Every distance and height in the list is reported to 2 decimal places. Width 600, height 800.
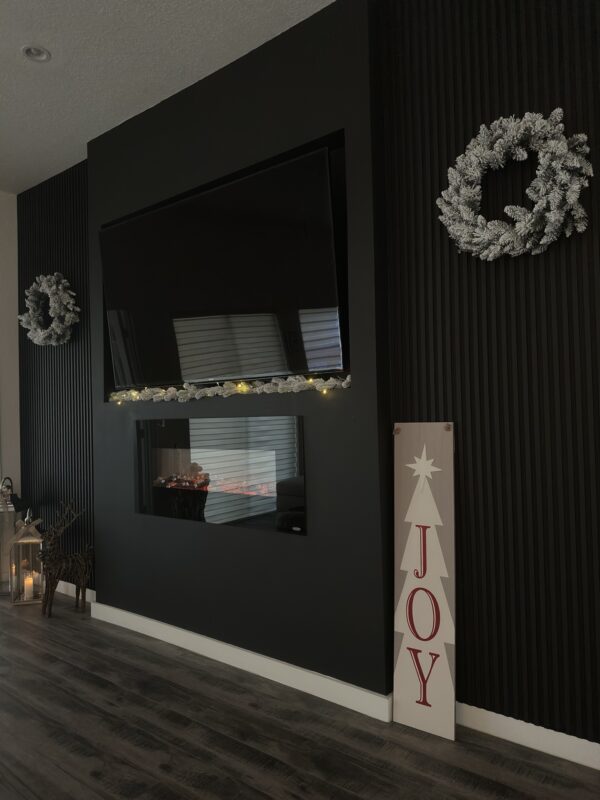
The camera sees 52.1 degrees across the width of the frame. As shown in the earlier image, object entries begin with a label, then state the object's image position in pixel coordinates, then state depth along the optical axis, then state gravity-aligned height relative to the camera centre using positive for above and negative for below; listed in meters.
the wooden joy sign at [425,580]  2.32 -0.68
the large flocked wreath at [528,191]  2.01 +0.73
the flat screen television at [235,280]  2.64 +0.64
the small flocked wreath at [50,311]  4.21 +0.72
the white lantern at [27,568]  3.95 -1.01
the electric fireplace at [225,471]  2.81 -0.31
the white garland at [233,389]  2.66 +0.10
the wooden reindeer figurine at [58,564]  3.80 -0.95
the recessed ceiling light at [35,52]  2.94 +1.76
